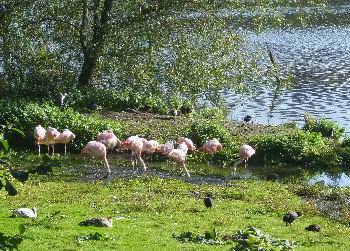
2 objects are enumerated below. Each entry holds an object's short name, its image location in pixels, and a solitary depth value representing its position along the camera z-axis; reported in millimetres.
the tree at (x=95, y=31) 26984
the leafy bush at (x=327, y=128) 25547
